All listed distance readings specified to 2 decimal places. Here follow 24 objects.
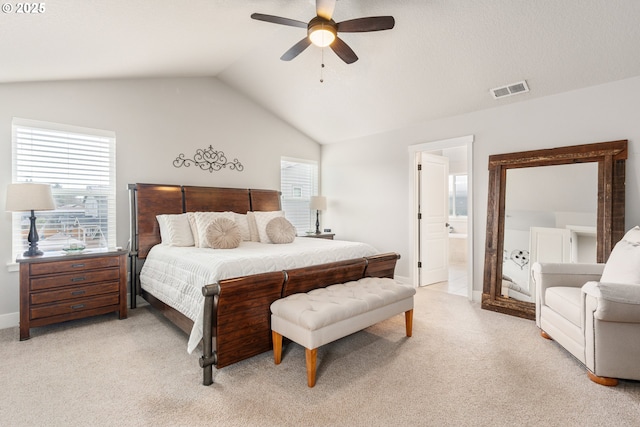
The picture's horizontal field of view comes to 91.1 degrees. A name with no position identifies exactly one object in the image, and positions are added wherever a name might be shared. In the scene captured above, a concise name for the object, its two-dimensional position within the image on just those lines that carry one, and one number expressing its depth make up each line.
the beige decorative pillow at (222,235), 3.42
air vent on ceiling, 3.46
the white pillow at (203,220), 3.58
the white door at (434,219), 4.94
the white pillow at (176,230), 3.71
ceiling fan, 2.43
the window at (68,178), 3.34
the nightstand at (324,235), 5.32
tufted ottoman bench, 2.16
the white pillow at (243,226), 4.25
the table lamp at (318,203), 5.68
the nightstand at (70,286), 2.94
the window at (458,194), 7.90
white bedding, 2.45
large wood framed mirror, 3.06
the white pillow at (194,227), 3.75
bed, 2.30
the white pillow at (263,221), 4.09
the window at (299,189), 5.77
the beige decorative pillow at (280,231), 3.96
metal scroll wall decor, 4.47
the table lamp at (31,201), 2.95
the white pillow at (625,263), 2.32
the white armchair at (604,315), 2.06
